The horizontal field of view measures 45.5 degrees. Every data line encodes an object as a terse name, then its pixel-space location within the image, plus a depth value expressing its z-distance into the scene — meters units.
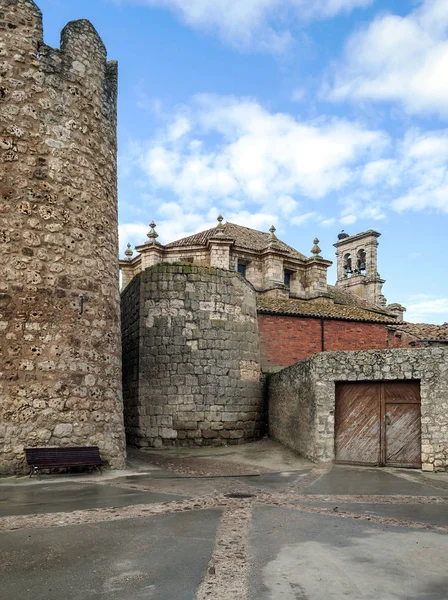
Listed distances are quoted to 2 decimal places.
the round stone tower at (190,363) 13.65
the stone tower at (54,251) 8.51
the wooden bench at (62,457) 8.23
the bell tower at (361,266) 56.44
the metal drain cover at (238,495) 7.20
